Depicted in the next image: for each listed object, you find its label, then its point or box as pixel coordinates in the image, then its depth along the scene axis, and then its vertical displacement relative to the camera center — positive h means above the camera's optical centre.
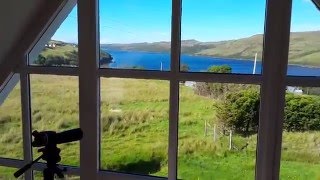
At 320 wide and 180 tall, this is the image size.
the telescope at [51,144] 1.40 -0.32
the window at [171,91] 1.68 -0.13
